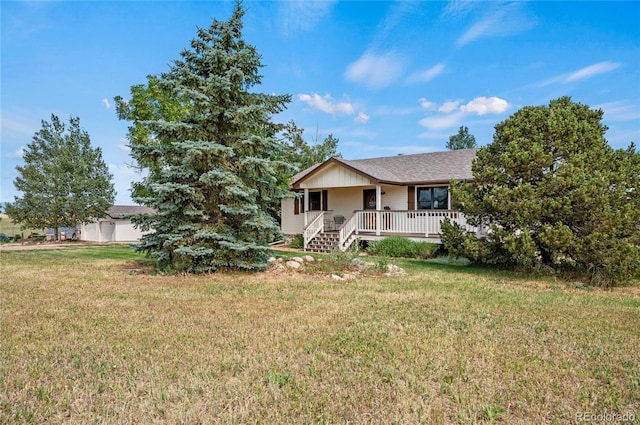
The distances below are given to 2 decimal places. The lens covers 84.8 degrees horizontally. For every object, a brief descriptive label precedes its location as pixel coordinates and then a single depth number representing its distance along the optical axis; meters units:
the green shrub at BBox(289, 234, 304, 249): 17.20
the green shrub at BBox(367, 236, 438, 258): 13.45
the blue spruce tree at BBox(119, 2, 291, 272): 8.58
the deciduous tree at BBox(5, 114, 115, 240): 23.92
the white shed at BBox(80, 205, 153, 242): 26.86
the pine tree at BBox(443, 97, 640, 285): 8.01
